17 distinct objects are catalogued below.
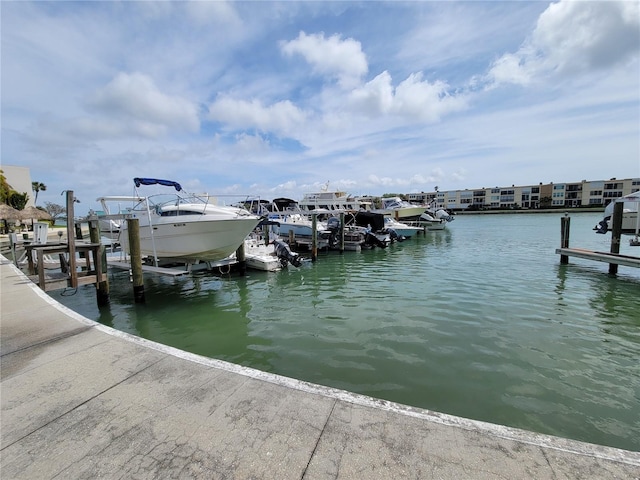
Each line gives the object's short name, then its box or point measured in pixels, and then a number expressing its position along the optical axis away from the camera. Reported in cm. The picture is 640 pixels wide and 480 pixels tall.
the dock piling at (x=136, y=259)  926
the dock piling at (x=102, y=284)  927
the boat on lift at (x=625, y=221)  1542
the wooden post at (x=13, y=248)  1405
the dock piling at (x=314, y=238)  1845
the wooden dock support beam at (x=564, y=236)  1456
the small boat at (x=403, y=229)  2828
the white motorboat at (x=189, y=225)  1112
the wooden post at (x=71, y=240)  823
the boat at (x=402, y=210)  3788
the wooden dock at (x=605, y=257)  1117
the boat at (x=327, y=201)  3581
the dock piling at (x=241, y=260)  1340
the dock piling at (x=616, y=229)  1219
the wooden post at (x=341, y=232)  2123
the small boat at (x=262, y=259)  1445
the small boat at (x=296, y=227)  2275
